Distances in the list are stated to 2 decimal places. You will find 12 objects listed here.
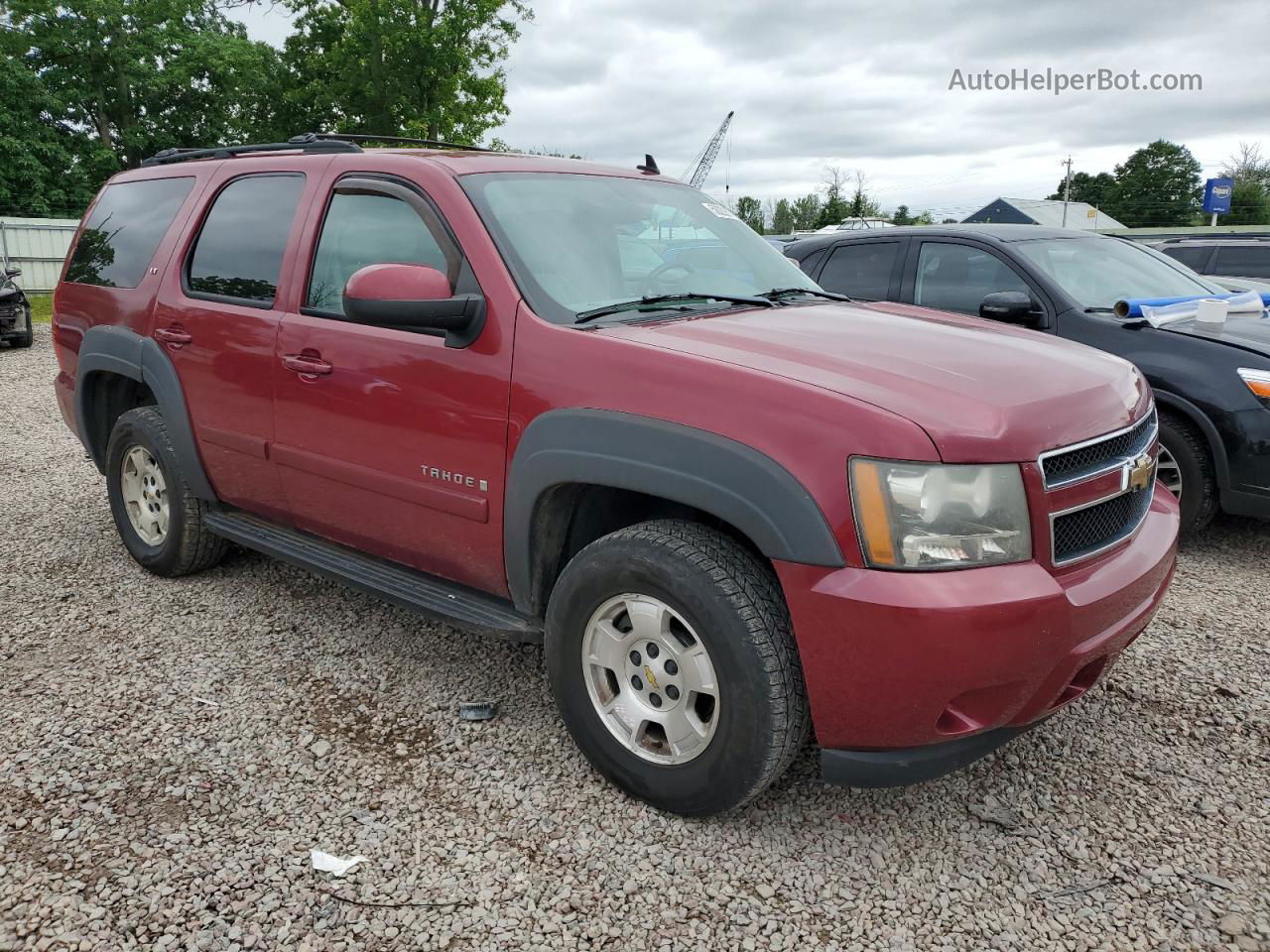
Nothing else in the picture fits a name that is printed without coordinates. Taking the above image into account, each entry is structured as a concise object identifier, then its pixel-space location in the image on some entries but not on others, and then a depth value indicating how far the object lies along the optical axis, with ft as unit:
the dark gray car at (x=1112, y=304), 15.52
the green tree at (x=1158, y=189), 236.84
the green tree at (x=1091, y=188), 254.47
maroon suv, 7.47
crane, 255.91
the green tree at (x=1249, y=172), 236.63
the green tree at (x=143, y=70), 119.85
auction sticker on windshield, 13.17
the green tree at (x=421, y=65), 96.27
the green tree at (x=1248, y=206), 206.39
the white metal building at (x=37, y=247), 69.36
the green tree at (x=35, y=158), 105.09
